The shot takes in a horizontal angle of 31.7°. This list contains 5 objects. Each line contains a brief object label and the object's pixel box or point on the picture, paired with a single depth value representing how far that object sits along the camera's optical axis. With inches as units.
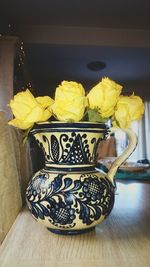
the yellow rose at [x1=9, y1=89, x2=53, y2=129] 21.8
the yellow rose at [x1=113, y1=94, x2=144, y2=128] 23.4
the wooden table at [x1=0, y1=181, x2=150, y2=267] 16.9
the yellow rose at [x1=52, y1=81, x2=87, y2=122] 20.6
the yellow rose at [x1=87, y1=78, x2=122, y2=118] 21.8
